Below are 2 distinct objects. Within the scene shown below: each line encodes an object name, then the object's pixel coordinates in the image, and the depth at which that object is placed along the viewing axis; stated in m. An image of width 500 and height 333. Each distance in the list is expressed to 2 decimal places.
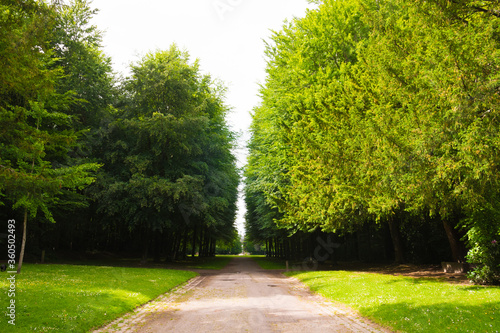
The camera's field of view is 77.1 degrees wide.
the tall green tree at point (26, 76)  9.16
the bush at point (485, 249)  12.82
